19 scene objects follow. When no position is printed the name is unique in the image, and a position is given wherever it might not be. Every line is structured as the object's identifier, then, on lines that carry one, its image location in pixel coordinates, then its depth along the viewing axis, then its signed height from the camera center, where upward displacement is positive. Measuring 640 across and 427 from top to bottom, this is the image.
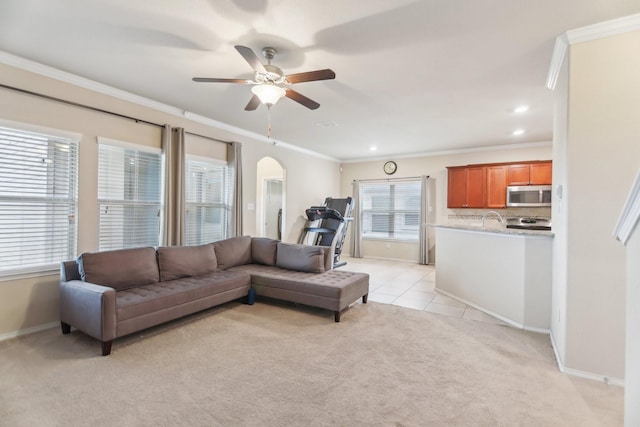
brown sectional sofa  2.71 -0.85
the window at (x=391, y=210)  7.51 +0.08
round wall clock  7.65 +1.19
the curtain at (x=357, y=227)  8.09 -0.39
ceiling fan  2.41 +1.15
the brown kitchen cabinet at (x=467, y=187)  6.33 +0.59
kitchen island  3.27 -0.73
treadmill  6.55 -0.31
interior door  8.31 +0.11
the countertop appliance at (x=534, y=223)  5.86 -0.17
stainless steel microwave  5.71 +0.39
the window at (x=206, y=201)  4.64 +0.16
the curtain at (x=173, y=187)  4.14 +0.34
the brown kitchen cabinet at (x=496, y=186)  6.11 +0.59
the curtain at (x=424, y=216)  7.08 -0.06
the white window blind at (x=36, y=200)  2.90 +0.10
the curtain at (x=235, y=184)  5.15 +0.48
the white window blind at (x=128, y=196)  3.65 +0.19
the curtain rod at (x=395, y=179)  7.35 +0.89
